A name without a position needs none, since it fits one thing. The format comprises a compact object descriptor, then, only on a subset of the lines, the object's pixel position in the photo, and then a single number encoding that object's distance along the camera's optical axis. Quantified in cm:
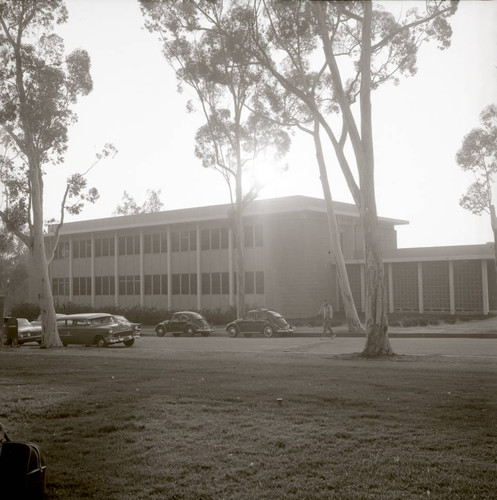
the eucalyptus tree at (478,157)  3612
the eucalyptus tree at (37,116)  2481
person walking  2708
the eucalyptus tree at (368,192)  1700
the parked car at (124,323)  2676
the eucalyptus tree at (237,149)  3512
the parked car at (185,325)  3303
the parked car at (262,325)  3027
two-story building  3894
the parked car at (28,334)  3030
